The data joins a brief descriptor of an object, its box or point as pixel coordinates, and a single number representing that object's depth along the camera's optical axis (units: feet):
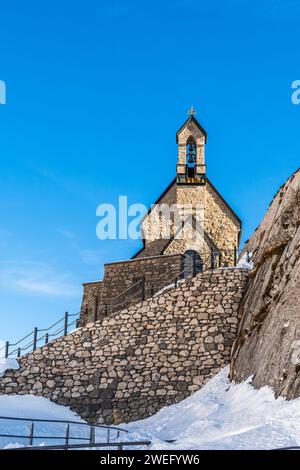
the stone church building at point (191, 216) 95.50
